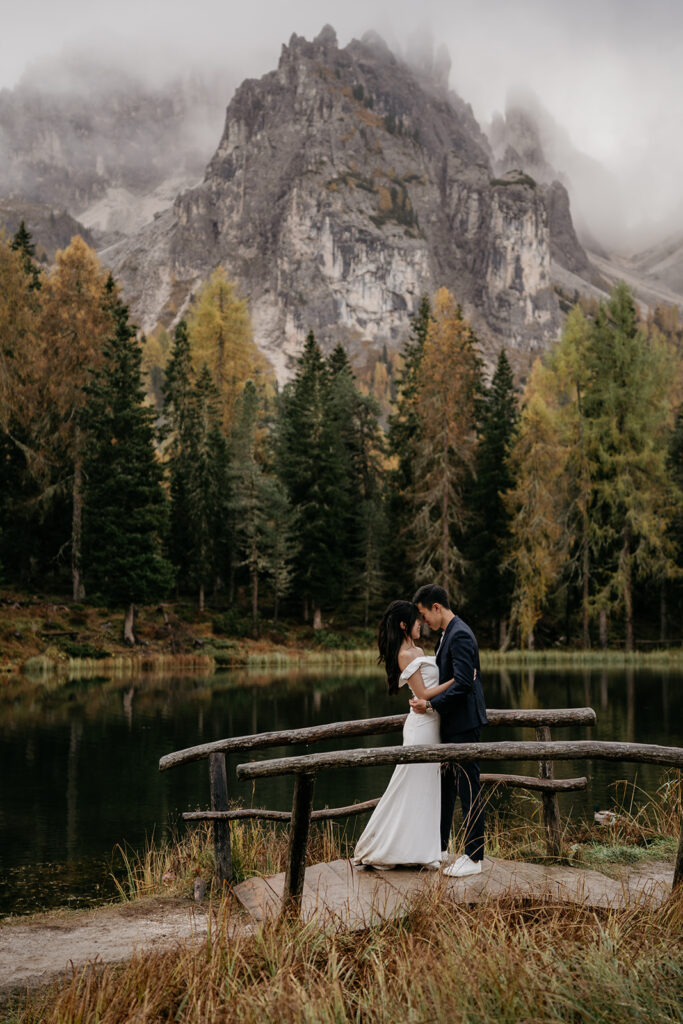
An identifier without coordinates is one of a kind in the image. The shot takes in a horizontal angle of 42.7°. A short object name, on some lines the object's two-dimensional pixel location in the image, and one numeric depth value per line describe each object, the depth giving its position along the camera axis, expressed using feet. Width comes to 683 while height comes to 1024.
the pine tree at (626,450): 128.47
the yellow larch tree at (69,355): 128.36
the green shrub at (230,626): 133.18
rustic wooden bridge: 15.34
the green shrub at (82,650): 108.47
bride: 19.07
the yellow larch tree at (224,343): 172.86
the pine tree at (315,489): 144.46
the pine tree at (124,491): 118.83
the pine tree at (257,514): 139.54
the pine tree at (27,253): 140.26
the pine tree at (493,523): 137.08
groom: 19.86
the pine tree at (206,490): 140.77
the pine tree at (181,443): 144.36
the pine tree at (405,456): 144.77
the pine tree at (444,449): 130.82
